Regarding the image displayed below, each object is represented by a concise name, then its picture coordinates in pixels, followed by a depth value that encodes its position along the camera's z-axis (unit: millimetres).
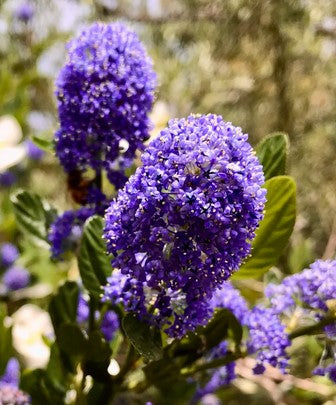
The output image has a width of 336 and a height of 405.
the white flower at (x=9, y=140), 386
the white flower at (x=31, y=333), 365
